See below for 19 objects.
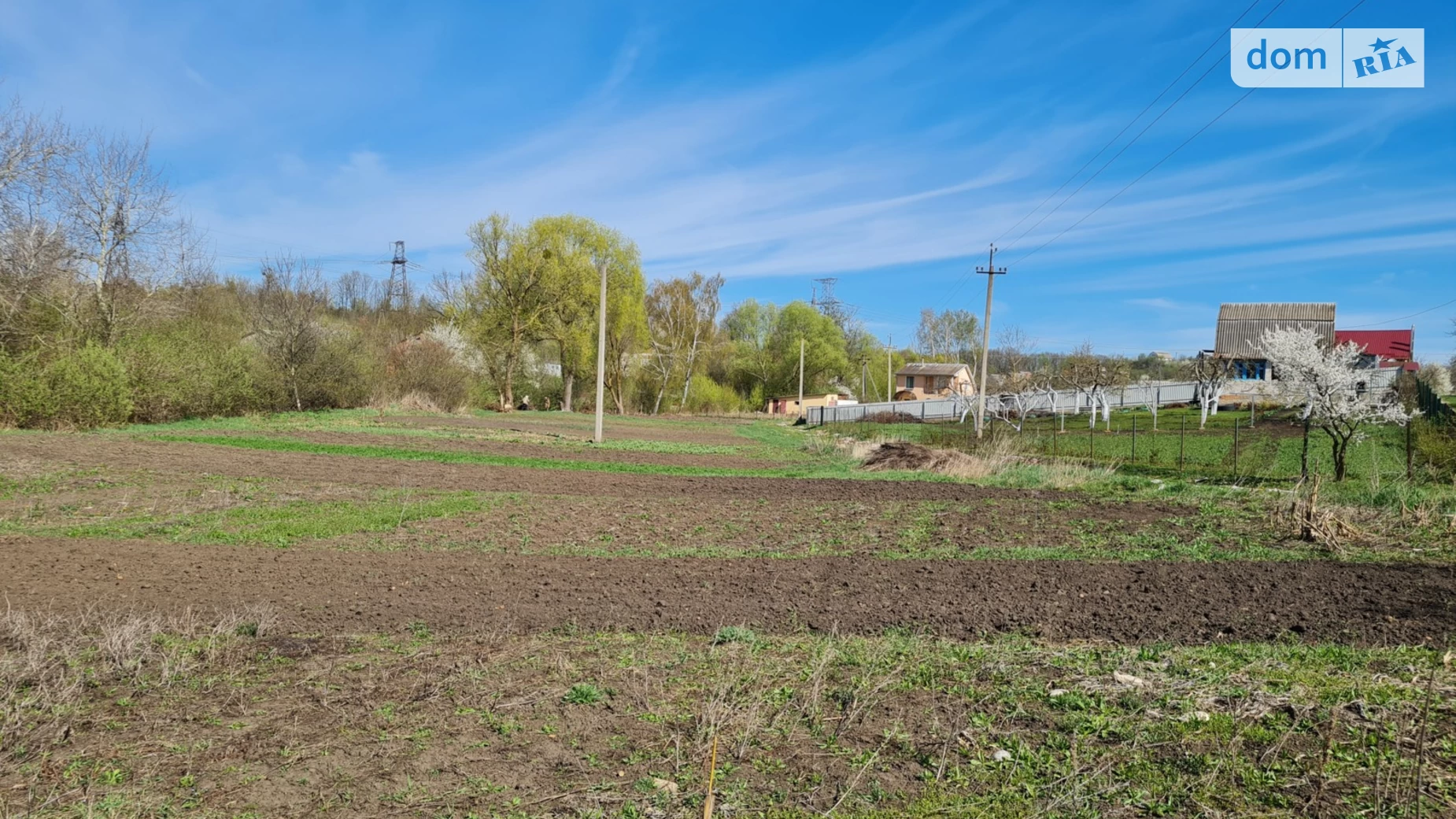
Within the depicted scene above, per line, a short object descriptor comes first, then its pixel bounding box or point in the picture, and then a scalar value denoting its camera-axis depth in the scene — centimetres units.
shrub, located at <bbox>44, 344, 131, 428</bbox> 2212
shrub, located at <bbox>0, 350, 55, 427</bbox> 2125
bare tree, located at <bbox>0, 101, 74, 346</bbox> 2231
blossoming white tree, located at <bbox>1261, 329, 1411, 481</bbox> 1706
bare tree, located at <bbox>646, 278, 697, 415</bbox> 6431
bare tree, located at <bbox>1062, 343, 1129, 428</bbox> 4438
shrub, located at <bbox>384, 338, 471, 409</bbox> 4116
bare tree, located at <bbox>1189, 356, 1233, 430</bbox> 4388
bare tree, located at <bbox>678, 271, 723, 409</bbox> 6544
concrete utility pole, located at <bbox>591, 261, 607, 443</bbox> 2511
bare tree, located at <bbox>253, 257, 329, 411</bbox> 3266
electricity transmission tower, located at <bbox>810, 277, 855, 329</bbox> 8625
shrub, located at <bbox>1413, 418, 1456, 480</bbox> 1491
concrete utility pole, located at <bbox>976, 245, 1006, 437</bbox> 3016
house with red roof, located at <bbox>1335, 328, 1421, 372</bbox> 6259
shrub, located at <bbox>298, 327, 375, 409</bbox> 3400
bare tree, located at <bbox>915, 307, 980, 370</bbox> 10488
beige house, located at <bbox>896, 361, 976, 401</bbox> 7888
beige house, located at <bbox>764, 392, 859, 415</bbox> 6819
